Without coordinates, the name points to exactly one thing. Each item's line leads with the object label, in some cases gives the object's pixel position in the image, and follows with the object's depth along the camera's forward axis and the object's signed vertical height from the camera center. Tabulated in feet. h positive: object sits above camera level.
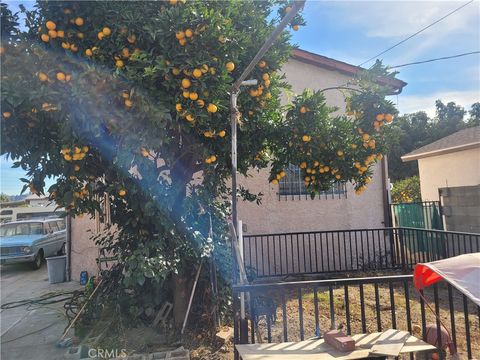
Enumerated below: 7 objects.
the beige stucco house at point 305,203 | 26.99 +0.33
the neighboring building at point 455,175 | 26.91 +3.16
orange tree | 10.14 +3.20
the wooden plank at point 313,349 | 8.12 -3.39
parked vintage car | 38.24 -2.26
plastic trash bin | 27.94 -3.75
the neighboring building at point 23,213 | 73.26 +1.78
